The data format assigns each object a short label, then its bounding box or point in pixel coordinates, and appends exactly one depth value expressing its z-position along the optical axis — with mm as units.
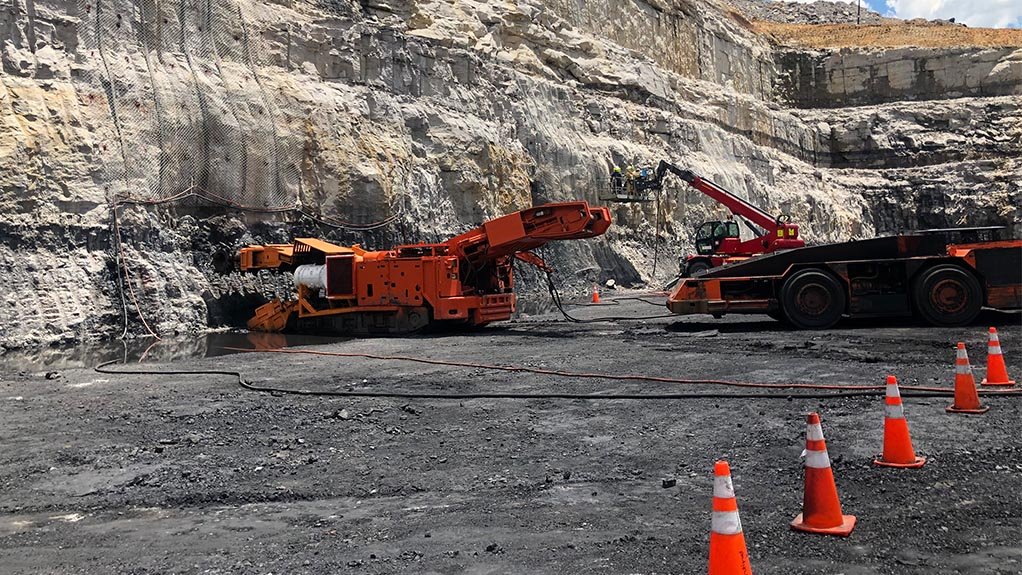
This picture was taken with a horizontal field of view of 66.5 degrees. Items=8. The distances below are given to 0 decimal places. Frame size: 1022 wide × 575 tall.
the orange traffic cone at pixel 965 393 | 6305
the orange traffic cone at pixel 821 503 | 3723
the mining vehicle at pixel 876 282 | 12695
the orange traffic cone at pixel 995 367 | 7297
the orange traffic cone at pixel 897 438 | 4895
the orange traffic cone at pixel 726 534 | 2855
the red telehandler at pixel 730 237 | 21750
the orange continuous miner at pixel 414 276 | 14242
